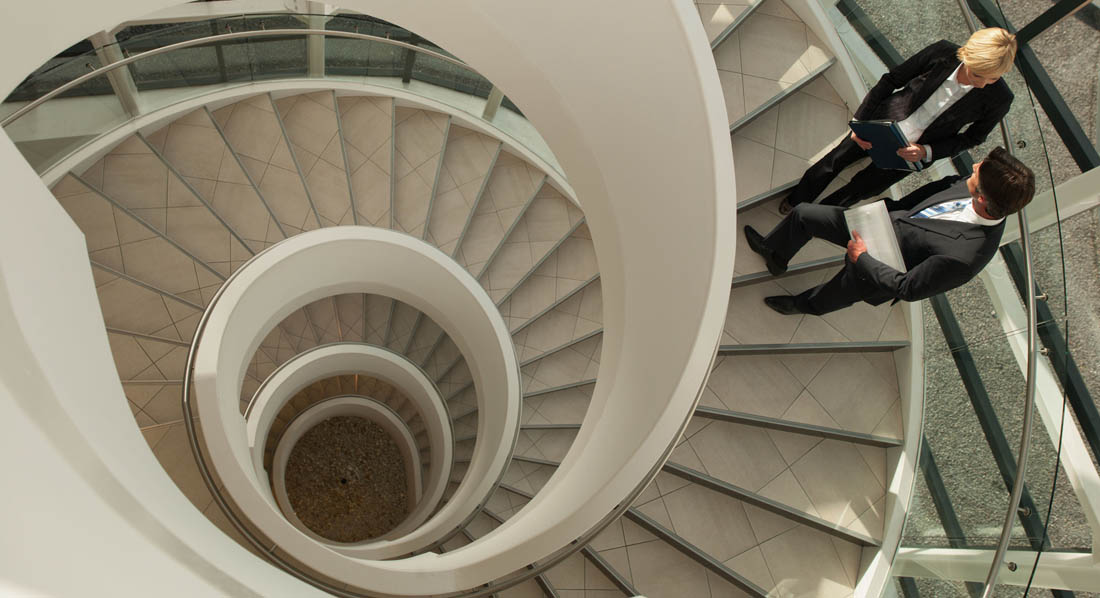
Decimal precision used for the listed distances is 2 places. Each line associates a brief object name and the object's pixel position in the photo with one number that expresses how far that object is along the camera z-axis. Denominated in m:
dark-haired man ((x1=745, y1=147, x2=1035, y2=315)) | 2.95
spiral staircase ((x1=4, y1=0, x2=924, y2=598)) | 4.45
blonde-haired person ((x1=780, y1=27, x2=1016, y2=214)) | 3.07
